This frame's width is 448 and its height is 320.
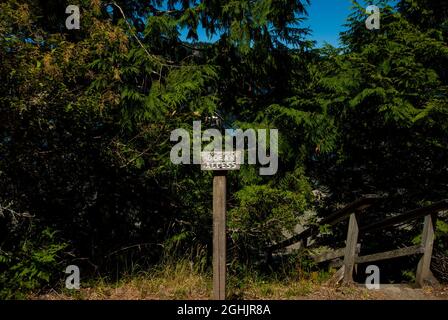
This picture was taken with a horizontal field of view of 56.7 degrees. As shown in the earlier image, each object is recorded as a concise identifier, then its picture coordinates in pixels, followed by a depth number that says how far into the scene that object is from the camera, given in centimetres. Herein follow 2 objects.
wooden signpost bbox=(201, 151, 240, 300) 457
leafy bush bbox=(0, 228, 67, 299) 474
